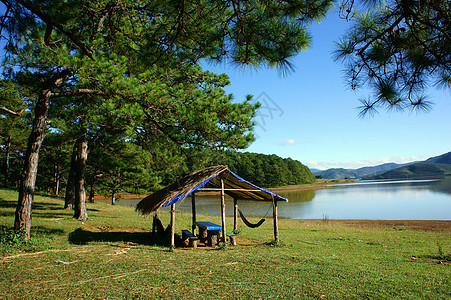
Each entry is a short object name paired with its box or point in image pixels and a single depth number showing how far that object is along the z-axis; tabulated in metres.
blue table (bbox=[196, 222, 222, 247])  7.57
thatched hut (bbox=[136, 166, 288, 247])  7.00
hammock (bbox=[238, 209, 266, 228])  7.98
